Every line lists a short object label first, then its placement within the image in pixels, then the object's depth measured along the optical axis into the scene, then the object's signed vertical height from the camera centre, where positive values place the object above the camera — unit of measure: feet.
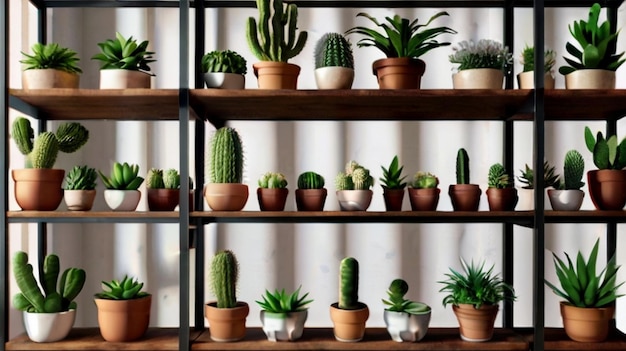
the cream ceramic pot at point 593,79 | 5.06 +0.92
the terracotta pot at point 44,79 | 5.06 +0.92
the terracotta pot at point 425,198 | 5.22 -0.17
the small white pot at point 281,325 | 5.12 -1.34
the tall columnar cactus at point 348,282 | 5.24 -0.96
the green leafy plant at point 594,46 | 5.09 +1.23
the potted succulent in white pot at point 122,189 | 5.19 -0.09
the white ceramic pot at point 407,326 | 5.12 -1.34
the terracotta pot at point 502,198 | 5.23 -0.18
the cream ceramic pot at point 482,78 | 5.10 +0.93
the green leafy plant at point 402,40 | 5.21 +1.31
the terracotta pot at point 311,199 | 5.25 -0.18
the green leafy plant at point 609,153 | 5.21 +0.25
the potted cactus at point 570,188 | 5.17 -0.08
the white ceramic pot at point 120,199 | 5.19 -0.18
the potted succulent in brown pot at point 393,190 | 5.30 -0.10
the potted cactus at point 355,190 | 5.20 -0.10
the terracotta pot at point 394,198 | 5.29 -0.17
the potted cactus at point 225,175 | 5.14 +0.04
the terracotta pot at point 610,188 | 5.14 -0.08
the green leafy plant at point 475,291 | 5.20 -1.05
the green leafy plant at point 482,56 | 5.14 +1.15
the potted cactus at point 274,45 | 5.14 +1.25
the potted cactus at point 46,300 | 5.01 -1.10
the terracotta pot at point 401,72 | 5.14 +1.00
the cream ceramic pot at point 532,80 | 5.05 +0.91
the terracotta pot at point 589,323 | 5.04 -1.29
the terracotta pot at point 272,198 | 5.25 -0.17
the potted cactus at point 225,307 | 5.14 -1.19
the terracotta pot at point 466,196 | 5.22 -0.15
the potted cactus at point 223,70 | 5.11 +1.01
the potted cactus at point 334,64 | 5.11 +1.06
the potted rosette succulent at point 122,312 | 5.06 -1.20
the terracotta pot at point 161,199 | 5.26 -0.18
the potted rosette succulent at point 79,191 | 5.15 -0.10
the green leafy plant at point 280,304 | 5.18 -1.15
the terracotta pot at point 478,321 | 5.13 -1.30
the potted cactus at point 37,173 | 5.07 +0.06
